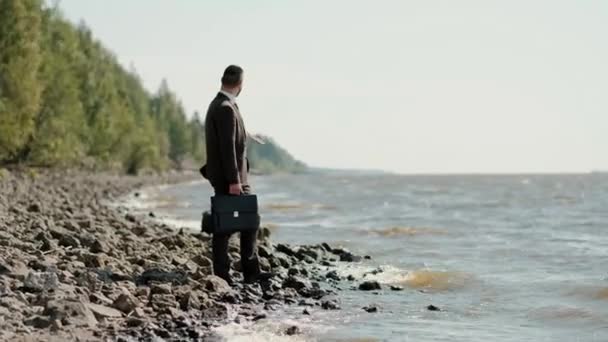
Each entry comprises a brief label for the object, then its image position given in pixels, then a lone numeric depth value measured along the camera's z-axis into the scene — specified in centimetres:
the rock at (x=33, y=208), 1966
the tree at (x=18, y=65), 3541
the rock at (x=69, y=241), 1260
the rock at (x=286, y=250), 1551
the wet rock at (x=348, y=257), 1616
